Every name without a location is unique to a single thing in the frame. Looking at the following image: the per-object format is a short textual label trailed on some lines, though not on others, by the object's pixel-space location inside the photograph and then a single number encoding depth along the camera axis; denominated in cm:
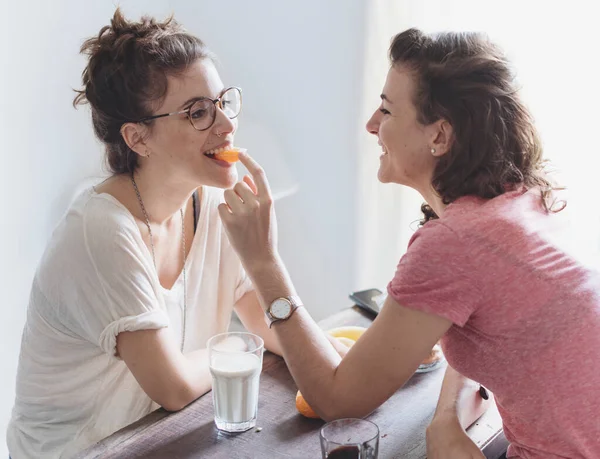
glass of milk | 113
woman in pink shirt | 100
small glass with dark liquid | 99
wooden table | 109
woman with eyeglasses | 131
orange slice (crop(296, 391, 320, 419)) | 117
